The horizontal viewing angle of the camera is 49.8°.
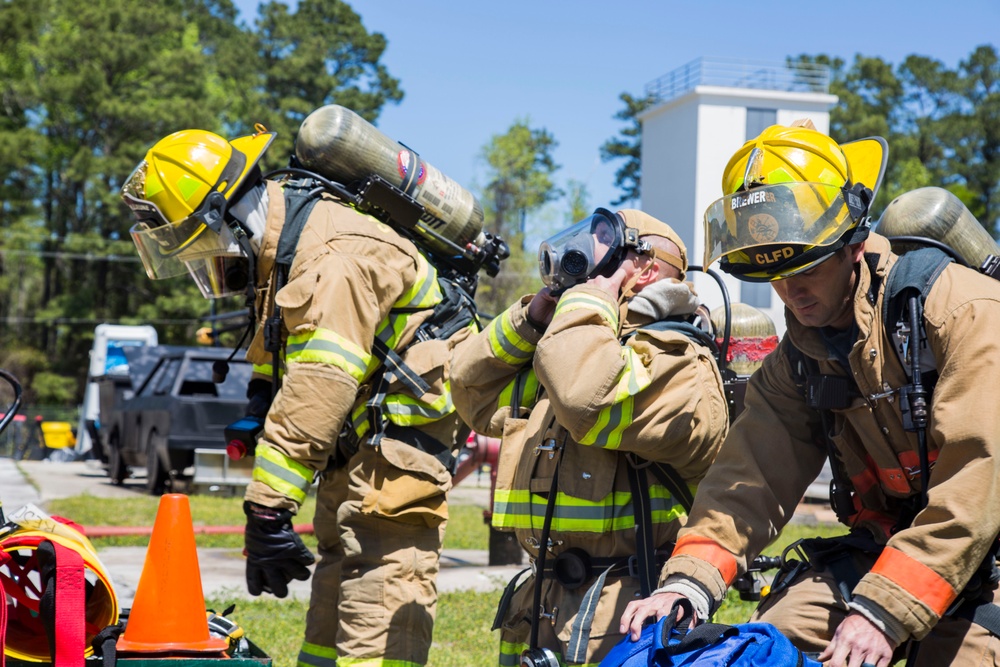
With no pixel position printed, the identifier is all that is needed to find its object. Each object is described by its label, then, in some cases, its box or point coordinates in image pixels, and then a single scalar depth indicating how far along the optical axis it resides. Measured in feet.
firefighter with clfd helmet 7.43
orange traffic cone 11.00
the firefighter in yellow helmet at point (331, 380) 12.42
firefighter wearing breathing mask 9.11
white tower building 120.06
